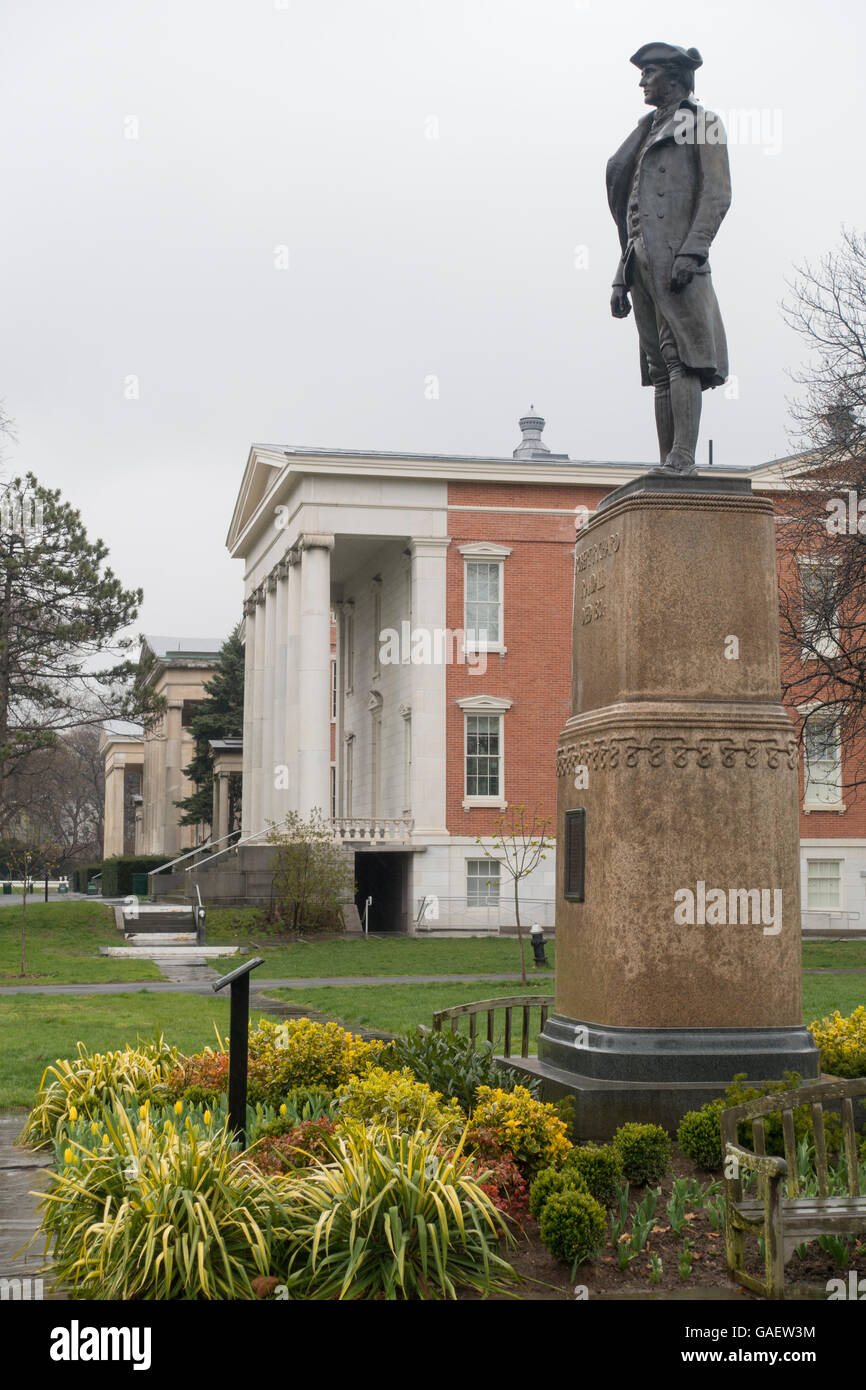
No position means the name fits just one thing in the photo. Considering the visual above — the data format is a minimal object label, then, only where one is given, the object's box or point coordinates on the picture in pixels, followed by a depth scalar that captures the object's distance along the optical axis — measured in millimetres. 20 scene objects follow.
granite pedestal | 8141
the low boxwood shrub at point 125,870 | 60172
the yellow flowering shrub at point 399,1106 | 7199
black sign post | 7086
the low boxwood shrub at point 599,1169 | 6781
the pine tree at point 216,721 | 64562
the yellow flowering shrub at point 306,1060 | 9211
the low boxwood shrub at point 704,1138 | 7262
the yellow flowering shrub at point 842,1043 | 9024
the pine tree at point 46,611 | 35406
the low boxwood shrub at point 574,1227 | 6133
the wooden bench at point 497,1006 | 10367
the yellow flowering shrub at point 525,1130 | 7020
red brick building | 40812
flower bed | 5762
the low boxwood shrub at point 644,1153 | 7105
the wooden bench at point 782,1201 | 5773
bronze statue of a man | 9102
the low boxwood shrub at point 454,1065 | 8320
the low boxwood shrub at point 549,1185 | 6492
